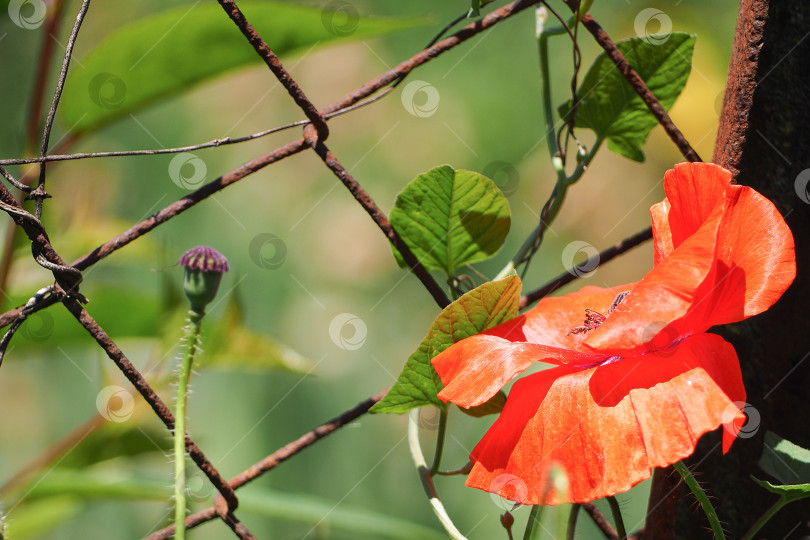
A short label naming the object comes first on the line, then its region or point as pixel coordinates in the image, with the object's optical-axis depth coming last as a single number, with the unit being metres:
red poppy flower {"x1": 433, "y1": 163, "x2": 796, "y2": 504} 0.81
